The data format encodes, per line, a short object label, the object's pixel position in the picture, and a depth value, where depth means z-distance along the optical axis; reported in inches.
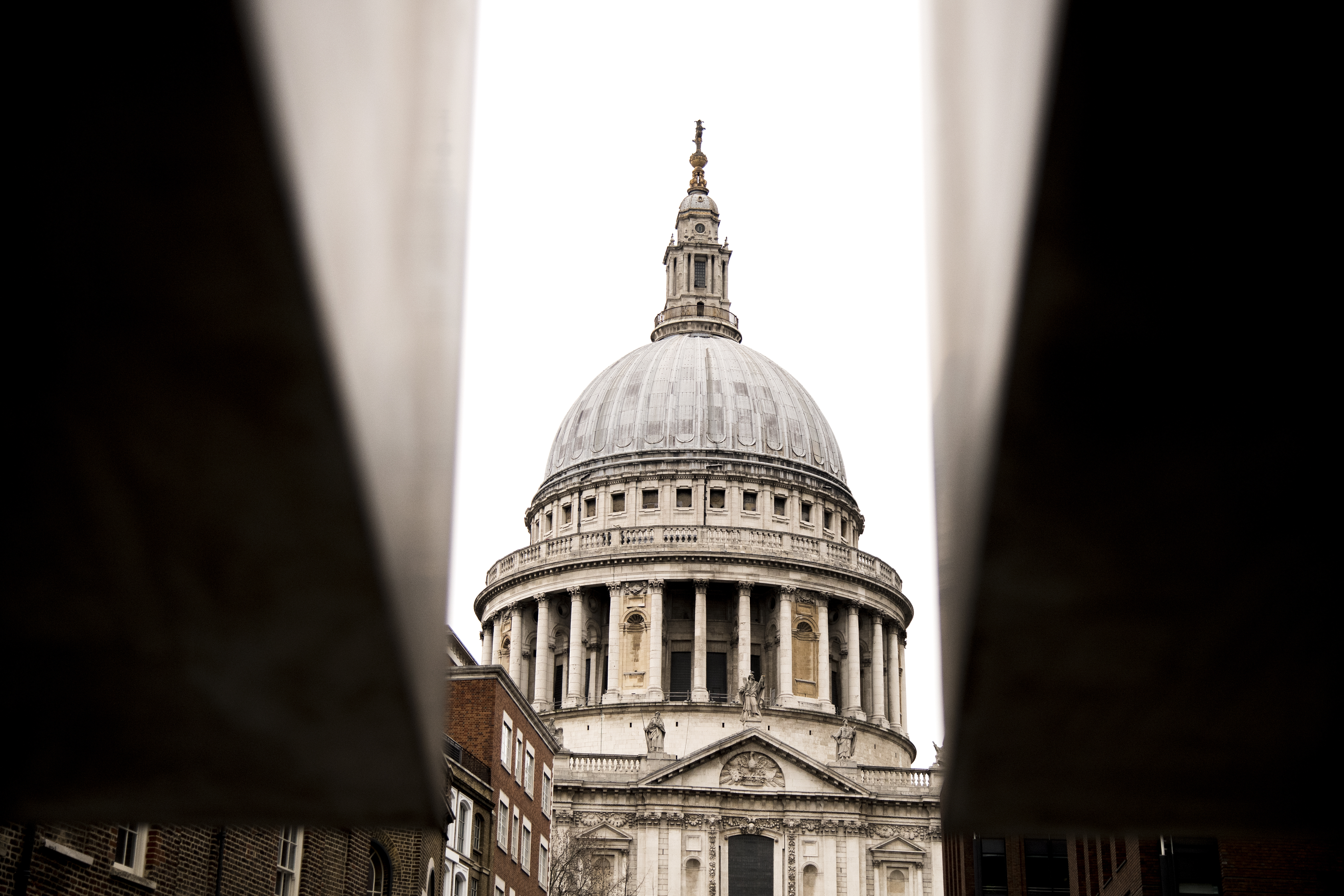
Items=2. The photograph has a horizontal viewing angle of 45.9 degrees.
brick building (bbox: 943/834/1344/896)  1079.6
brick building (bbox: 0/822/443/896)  805.2
